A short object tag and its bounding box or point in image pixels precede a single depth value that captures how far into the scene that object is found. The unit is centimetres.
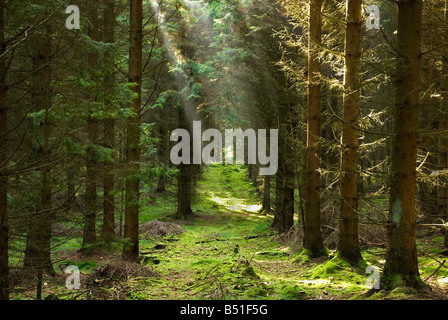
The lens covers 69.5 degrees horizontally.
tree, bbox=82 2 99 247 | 963
